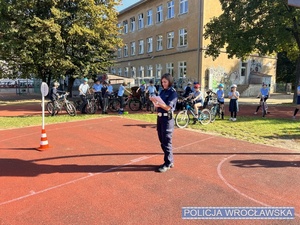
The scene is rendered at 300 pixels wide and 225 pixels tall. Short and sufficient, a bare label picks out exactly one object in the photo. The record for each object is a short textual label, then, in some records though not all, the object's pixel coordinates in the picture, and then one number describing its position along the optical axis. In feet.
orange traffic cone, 22.69
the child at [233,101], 39.06
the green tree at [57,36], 70.28
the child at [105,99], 47.94
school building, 92.43
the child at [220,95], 39.91
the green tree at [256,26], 54.65
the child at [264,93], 43.86
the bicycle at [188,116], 33.59
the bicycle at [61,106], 44.75
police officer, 16.51
